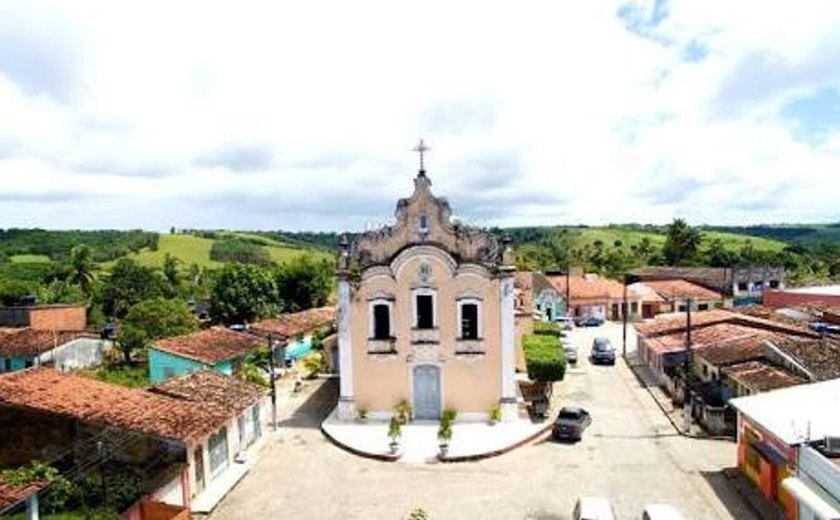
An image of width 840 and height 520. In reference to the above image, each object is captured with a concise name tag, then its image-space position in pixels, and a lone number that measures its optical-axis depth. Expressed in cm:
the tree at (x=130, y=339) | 4880
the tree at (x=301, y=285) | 7206
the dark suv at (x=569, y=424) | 3066
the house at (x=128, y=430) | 2233
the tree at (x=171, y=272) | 9118
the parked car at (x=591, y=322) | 7175
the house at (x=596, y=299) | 7612
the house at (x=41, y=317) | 6325
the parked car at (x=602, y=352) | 4895
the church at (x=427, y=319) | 3338
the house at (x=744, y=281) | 8262
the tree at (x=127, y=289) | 7119
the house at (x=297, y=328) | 5054
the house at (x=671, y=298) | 7612
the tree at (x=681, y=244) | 11394
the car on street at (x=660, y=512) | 2033
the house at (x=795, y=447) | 1880
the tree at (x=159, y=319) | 5062
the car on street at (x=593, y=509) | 2041
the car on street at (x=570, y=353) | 4881
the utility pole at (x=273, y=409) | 3369
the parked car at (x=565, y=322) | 6889
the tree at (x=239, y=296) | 6334
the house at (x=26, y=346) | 4803
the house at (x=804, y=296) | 5782
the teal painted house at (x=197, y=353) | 3950
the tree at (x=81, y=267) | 8250
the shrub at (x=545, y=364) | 3547
